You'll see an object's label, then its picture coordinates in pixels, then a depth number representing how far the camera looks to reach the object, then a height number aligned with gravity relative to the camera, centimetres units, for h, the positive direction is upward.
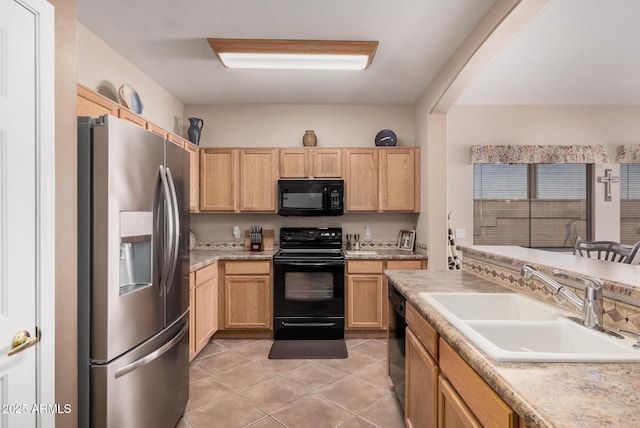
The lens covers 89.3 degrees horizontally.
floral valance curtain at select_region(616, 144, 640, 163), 421 +78
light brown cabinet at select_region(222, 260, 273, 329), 351 -89
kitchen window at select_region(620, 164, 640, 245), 432 +15
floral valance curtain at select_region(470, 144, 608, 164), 420 +77
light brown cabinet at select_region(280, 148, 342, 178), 387 +60
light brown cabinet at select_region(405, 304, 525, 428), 93 -65
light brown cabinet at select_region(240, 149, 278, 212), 387 +45
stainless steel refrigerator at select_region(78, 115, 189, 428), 141 -29
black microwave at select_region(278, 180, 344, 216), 378 +19
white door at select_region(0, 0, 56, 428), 106 +3
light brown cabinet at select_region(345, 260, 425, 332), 354 -88
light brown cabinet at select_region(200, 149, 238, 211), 388 +41
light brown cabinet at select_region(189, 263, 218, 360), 282 -88
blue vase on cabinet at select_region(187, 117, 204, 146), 385 +100
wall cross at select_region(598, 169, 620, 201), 428 +43
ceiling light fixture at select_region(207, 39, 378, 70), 256 +133
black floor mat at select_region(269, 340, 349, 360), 311 -136
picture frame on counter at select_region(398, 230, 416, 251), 396 -32
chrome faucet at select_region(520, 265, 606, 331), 117 -33
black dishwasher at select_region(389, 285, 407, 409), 203 -85
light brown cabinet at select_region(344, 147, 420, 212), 388 +45
